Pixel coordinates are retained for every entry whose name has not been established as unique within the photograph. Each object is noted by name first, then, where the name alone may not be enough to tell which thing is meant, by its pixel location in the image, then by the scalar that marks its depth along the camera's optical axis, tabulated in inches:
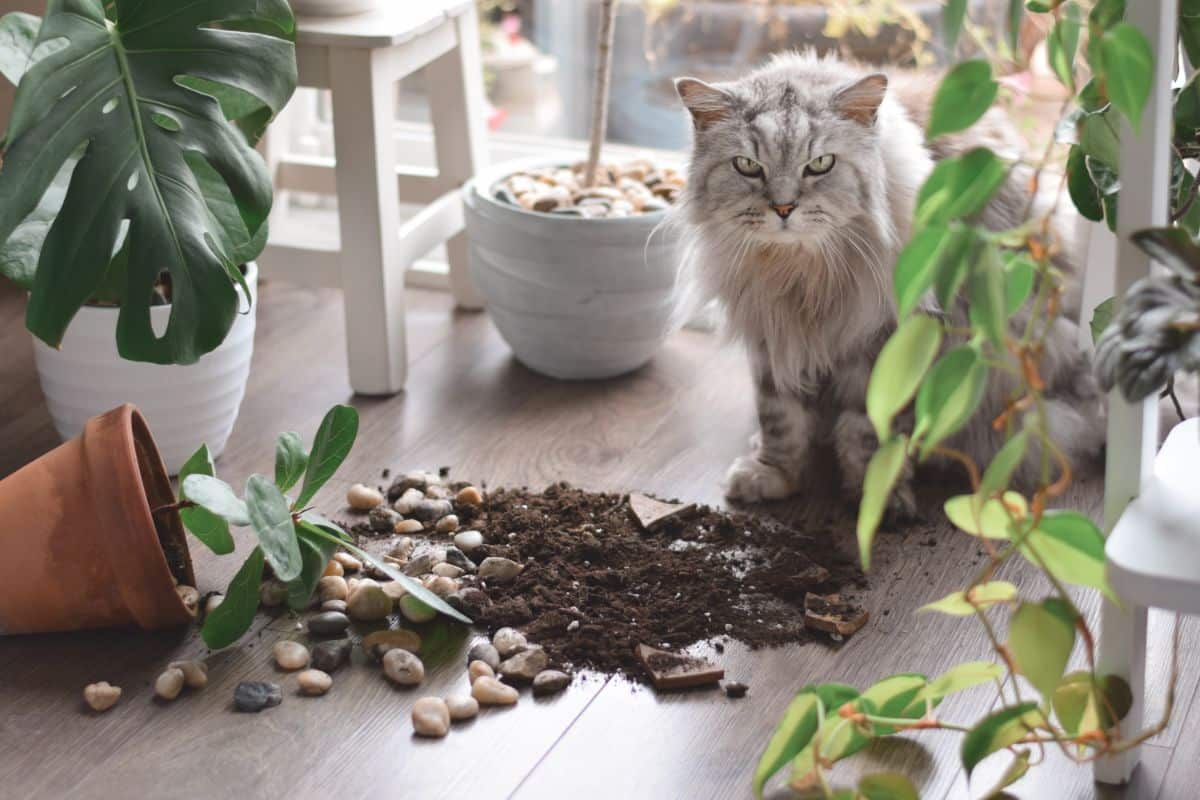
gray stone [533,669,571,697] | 63.1
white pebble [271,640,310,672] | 64.9
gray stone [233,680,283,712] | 62.0
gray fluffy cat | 72.9
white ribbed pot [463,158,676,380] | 89.0
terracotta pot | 63.4
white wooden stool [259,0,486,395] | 85.3
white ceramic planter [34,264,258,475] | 76.2
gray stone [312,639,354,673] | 64.8
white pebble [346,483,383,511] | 78.6
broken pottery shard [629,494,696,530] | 76.0
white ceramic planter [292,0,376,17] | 85.9
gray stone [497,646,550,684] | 63.7
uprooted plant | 60.1
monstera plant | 61.8
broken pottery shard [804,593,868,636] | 67.2
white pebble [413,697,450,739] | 60.4
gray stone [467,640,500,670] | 64.7
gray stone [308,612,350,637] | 67.1
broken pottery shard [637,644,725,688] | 63.5
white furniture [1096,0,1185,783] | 46.6
